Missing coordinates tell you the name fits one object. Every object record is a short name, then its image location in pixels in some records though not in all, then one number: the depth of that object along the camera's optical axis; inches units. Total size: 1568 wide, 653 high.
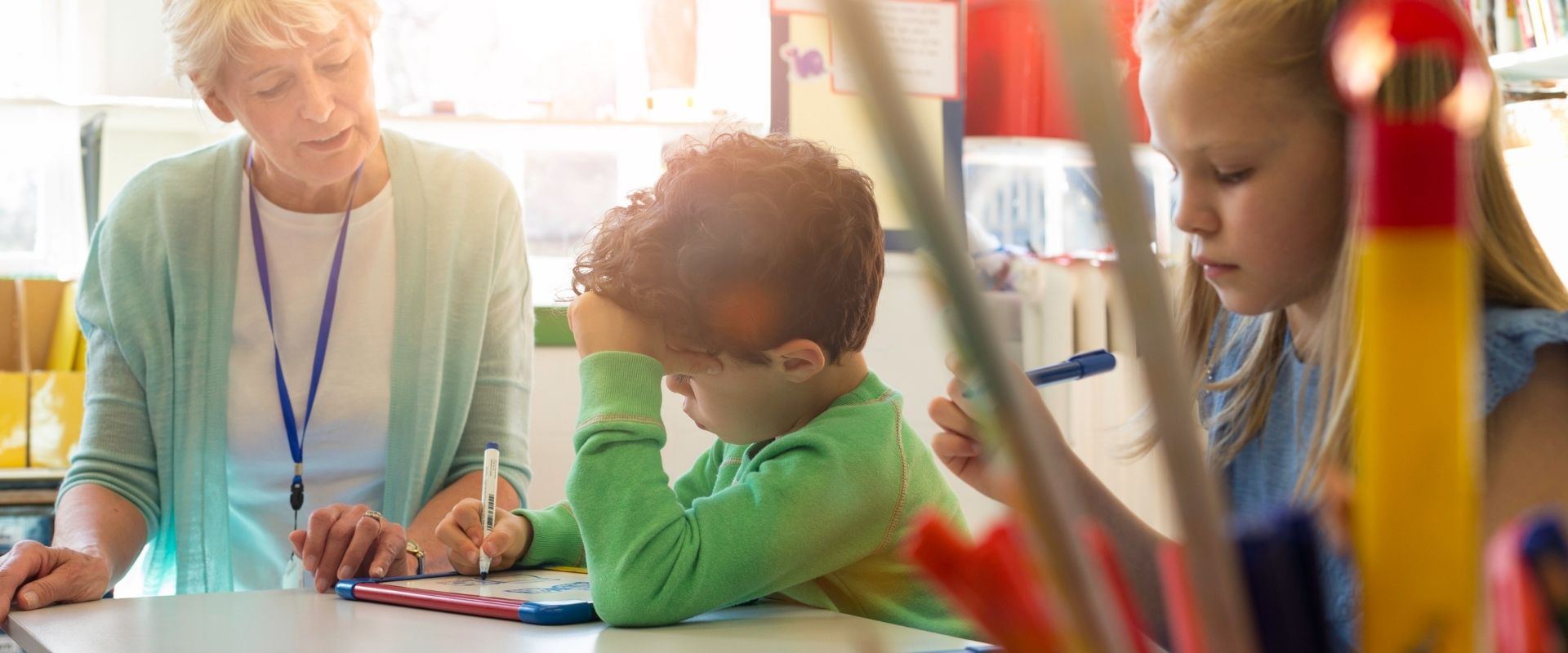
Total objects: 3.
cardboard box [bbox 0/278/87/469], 98.6
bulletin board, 119.6
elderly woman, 61.0
